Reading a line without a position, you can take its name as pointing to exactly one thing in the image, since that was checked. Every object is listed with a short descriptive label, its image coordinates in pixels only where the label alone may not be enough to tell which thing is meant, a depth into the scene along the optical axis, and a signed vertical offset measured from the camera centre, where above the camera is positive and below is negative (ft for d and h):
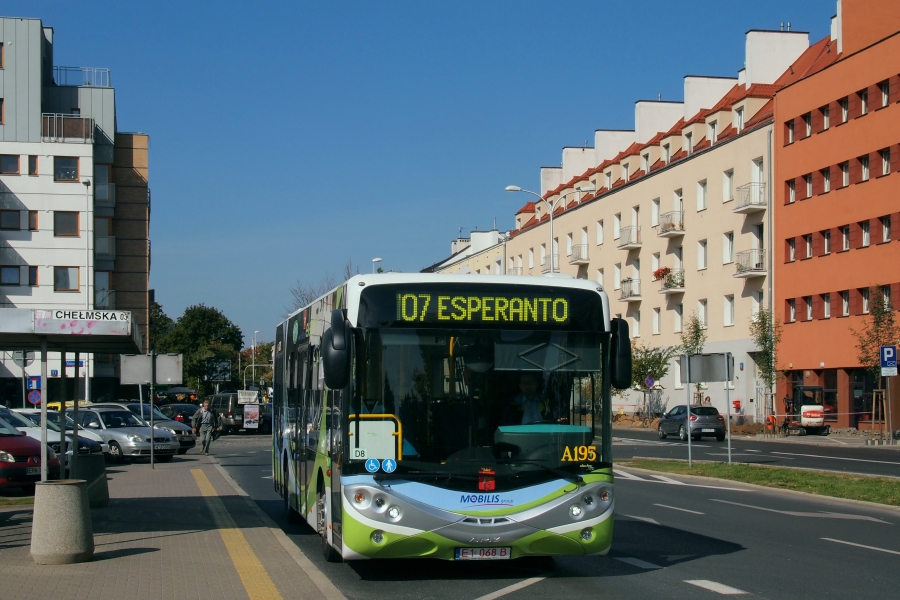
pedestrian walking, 116.98 -4.87
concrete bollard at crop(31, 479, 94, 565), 33.17 -4.20
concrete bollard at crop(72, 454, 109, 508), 50.44 -4.36
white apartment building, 199.82 +35.89
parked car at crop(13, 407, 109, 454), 95.40 -3.51
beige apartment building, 183.11 +30.19
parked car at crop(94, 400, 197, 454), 114.21 -5.49
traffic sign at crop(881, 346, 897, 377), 108.06 +0.97
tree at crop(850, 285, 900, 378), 131.64 +4.40
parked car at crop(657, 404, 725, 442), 145.79 -6.67
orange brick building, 152.46 +24.64
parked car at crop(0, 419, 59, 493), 61.36 -4.56
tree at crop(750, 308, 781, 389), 167.53 +4.60
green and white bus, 31.17 -1.13
